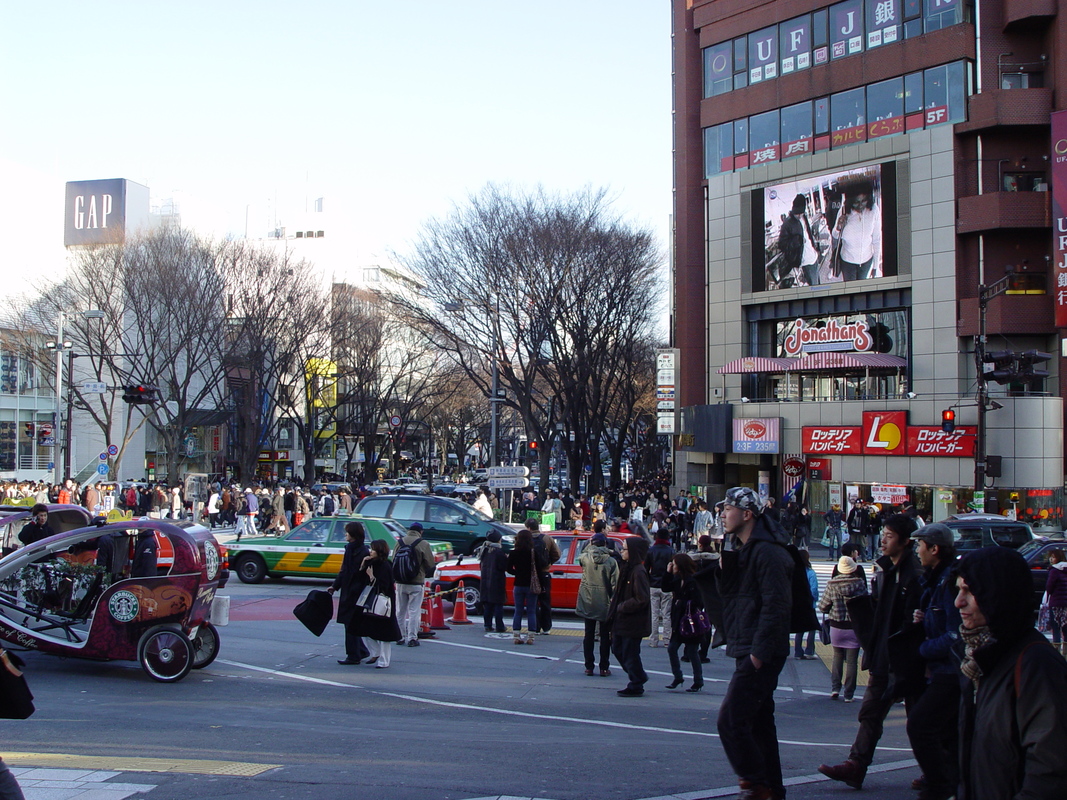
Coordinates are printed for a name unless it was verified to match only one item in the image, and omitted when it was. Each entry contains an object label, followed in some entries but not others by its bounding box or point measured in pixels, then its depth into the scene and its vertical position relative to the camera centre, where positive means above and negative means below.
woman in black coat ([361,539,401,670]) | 10.94 -1.83
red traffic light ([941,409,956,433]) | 26.83 +0.64
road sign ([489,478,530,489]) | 28.17 -1.16
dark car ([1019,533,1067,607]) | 18.36 -2.11
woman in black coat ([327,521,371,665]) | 10.98 -1.64
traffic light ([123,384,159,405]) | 33.84 +1.69
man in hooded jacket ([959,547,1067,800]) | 2.89 -0.80
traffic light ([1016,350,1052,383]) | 23.19 +1.87
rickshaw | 9.84 -1.60
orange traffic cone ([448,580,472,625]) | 15.32 -2.67
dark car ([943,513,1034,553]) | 21.72 -1.97
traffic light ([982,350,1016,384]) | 23.23 +1.80
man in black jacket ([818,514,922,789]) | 6.08 -1.22
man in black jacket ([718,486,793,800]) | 5.50 -1.10
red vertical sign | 30.67 +7.35
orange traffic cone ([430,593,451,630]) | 14.42 -2.55
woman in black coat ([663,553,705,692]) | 10.41 -1.95
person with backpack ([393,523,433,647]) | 12.23 -1.67
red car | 15.89 -2.18
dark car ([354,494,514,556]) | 21.41 -1.61
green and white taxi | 18.81 -2.11
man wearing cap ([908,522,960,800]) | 5.54 -1.52
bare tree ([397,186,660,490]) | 35.03 +5.58
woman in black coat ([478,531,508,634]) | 14.22 -2.04
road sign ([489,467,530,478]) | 28.73 -0.87
